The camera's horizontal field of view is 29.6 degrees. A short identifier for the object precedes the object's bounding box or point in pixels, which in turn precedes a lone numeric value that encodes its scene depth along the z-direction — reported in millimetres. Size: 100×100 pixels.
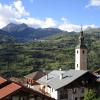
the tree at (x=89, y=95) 33191
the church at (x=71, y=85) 36454
